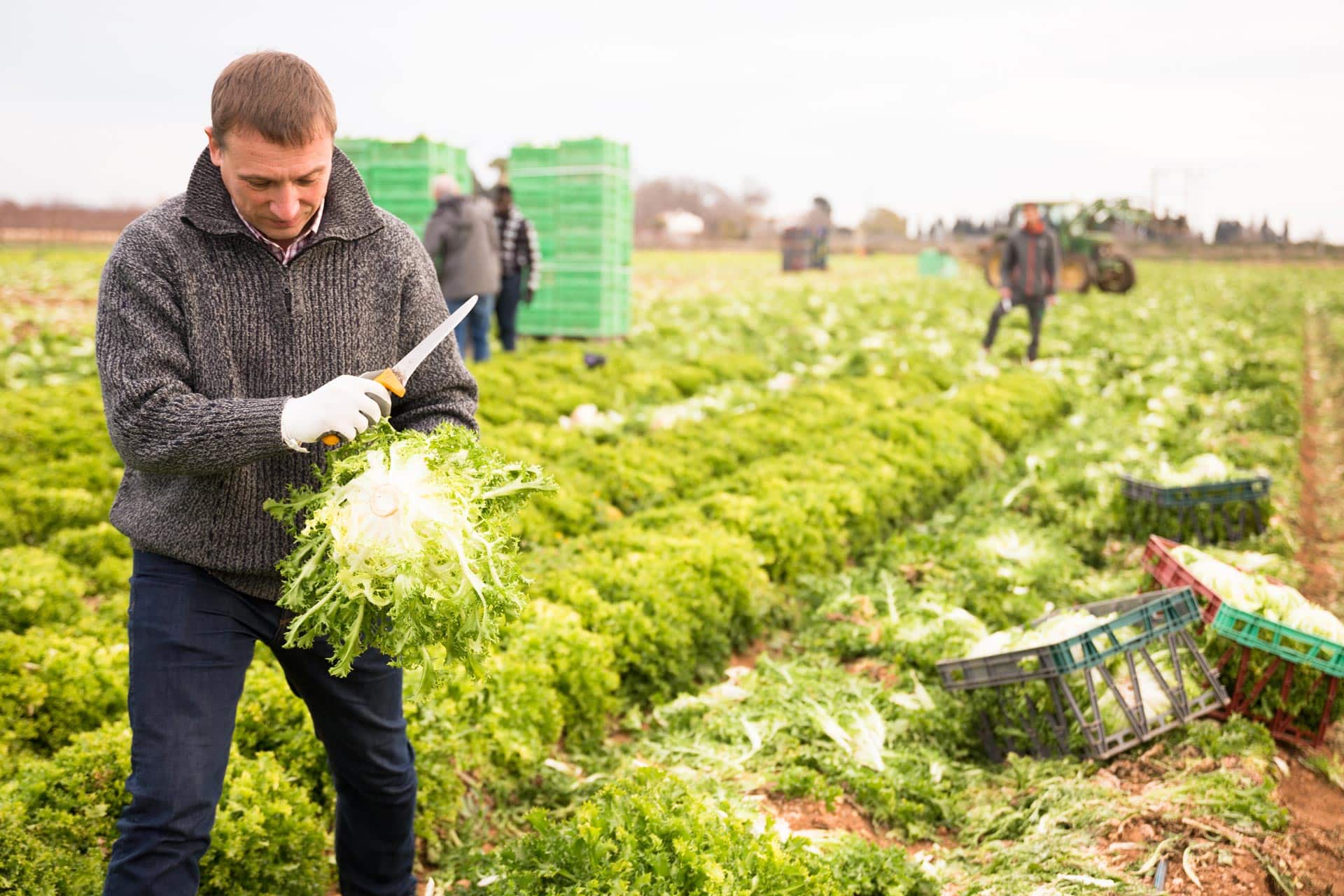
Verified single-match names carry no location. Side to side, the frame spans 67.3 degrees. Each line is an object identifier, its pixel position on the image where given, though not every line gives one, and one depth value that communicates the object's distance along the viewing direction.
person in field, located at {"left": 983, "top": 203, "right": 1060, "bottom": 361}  15.48
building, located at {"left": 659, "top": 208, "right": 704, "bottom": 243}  86.94
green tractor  31.06
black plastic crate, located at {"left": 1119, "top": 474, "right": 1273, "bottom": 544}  7.44
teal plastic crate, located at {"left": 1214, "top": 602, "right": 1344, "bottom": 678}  4.57
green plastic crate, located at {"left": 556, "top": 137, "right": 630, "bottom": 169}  16.23
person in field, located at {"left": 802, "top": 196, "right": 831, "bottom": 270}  50.38
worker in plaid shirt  13.84
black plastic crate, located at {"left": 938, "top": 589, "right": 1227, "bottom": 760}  4.49
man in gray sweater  2.46
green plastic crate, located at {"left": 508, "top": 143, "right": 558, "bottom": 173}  16.55
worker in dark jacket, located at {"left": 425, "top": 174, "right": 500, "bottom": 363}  12.12
